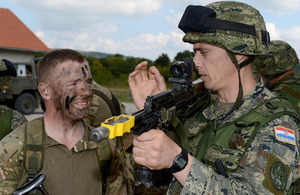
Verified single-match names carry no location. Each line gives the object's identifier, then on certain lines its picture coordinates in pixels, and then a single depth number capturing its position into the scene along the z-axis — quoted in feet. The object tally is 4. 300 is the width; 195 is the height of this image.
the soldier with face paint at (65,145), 7.22
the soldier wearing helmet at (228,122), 6.20
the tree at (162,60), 68.88
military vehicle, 47.09
